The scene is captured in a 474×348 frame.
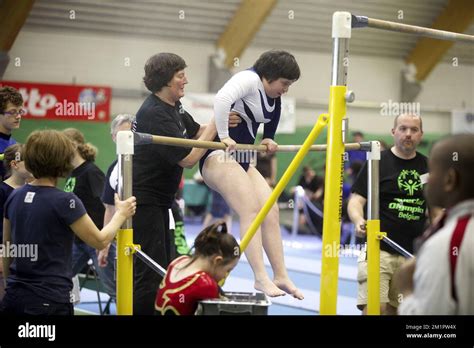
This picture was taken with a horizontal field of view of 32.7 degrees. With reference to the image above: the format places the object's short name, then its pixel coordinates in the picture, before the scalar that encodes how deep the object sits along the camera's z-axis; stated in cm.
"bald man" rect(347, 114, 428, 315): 398
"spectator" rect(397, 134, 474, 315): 174
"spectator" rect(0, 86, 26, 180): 347
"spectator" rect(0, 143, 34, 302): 339
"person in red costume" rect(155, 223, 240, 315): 280
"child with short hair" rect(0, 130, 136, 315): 273
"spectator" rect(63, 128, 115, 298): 430
